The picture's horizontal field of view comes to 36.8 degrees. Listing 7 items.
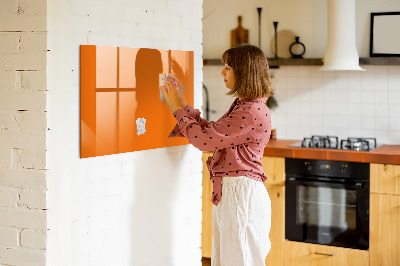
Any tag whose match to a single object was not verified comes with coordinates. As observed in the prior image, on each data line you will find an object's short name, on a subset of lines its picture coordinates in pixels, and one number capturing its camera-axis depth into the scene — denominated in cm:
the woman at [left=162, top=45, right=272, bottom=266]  268
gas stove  435
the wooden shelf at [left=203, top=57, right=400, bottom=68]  455
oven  418
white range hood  451
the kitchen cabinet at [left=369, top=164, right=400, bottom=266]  405
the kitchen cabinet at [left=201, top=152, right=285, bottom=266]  442
